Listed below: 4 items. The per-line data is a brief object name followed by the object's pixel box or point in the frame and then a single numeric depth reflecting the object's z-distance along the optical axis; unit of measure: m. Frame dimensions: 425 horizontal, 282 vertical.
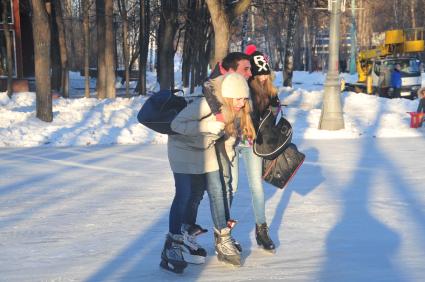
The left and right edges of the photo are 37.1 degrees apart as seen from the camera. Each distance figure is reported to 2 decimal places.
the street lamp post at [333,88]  13.61
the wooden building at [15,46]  31.27
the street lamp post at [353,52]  47.59
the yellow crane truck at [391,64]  29.69
